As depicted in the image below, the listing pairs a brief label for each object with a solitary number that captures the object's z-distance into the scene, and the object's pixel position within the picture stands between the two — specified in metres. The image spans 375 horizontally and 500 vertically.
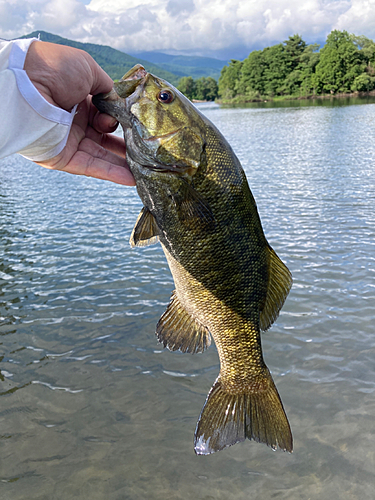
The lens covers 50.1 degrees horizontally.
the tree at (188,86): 170.62
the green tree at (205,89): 180.38
